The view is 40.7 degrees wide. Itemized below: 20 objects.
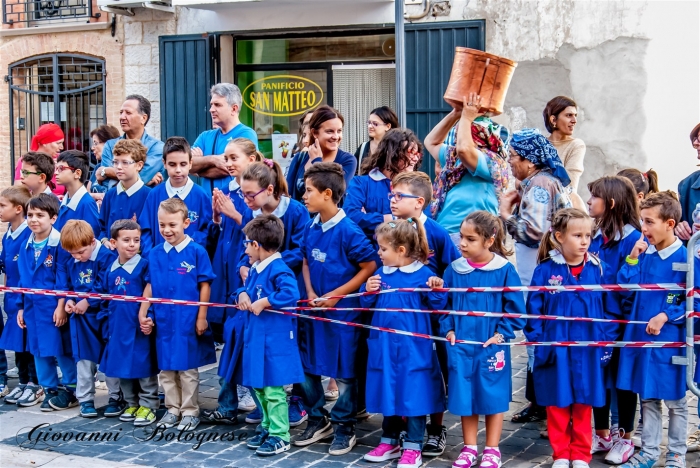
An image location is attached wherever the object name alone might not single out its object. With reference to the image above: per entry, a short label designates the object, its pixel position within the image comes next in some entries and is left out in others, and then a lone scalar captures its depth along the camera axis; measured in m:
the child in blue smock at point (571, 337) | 5.29
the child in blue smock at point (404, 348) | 5.38
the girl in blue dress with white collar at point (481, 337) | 5.28
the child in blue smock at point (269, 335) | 5.70
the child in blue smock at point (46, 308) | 6.79
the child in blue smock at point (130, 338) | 6.35
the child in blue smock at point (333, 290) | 5.79
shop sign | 12.52
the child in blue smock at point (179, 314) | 6.22
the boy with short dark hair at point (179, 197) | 6.78
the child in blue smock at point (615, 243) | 5.55
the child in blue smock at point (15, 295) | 7.05
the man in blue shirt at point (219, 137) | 7.35
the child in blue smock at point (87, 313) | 6.62
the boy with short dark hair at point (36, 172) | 7.70
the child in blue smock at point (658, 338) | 5.16
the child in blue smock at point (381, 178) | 6.12
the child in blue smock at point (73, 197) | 7.30
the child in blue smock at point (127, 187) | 7.02
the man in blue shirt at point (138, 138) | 7.68
